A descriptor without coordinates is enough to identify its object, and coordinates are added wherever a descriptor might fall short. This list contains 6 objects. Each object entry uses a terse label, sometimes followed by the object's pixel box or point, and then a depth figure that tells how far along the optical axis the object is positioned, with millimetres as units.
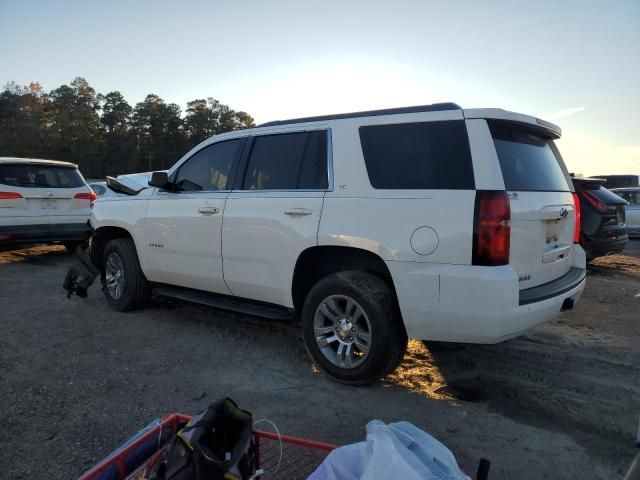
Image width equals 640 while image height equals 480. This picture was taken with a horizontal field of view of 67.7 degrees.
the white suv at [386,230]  3016
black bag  1771
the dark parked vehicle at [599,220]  7477
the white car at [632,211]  13750
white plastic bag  1679
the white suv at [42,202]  7949
